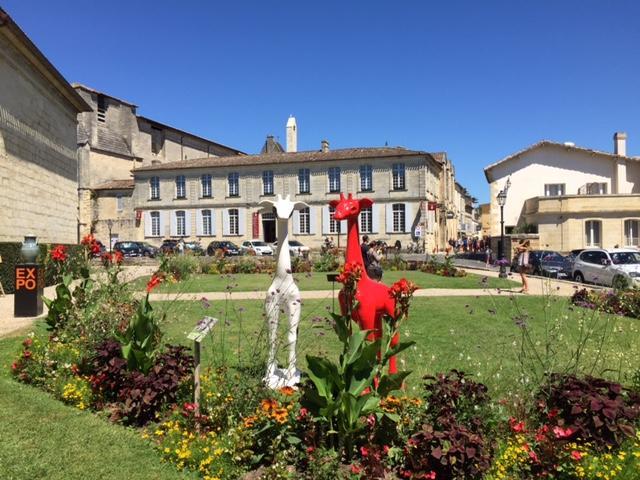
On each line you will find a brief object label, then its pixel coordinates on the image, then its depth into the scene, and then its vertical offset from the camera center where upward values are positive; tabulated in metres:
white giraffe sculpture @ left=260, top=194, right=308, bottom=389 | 4.85 -0.53
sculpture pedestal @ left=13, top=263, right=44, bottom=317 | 9.90 -0.73
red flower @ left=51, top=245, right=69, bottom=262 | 7.13 -0.03
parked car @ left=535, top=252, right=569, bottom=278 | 19.09 -0.69
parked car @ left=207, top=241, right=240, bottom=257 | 35.39 +0.22
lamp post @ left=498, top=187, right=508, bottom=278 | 17.53 -0.37
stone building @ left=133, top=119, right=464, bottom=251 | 38.19 +4.62
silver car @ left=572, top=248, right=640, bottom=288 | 16.52 -0.76
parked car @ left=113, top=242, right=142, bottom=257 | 32.53 +0.23
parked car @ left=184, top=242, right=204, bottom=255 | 36.72 +0.40
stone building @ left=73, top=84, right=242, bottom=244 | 41.94 +8.30
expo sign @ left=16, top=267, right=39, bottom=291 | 9.91 -0.50
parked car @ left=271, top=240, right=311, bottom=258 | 28.36 -0.05
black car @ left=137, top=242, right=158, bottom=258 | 32.06 +0.07
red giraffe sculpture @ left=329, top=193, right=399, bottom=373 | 4.52 -0.52
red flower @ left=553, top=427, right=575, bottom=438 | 3.24 -1.24
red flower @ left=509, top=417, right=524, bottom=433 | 3.41 -1.27
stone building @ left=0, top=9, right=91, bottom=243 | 15.48 +3.97
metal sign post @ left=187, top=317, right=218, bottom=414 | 3.96 -0.81
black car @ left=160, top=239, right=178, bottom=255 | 35.72 +0.56
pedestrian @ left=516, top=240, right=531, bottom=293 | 12.66 -0.41
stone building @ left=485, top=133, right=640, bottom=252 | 30.09 +3.96
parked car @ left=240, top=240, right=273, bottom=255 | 34.78 +0.20
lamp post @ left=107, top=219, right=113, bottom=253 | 40.90 +2.33
